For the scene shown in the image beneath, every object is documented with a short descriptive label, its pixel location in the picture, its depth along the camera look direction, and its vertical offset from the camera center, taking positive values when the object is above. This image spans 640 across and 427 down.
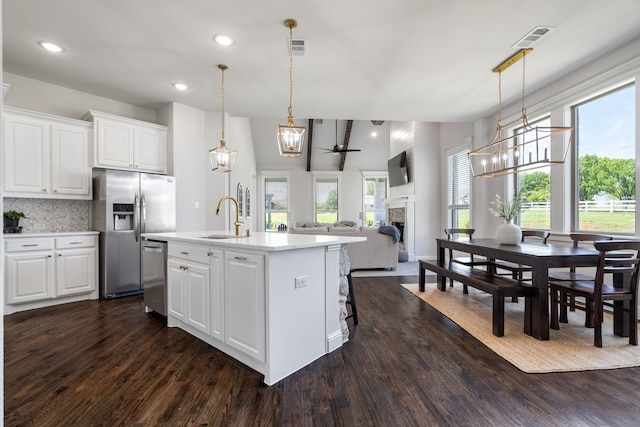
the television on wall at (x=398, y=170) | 7.70 +1.05
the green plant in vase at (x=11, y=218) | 3.64 -0.07
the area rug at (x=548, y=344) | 2.34 -1.13
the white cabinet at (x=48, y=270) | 3.52 -0.69
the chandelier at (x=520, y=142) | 3.48 +0.95
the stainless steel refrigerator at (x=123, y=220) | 4.09 -0.10
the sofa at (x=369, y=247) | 5.83 -0.67
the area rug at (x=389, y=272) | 5.62 -1.12
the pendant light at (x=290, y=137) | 2.85 +0.68
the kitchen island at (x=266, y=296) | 2.14 -0.64
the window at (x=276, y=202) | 10.84 +0.33
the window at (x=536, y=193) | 4.45 +0.26
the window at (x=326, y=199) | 10.90 +0.43
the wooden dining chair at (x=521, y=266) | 3.68 -0.65
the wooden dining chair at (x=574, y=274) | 3.13 -0.66
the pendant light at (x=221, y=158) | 3.58 +0.62
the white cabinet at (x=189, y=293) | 2.62 -0.72
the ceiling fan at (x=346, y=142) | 8.71 +2.20
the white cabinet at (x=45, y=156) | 3.63 +0.69
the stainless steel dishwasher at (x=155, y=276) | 3.17 -0.67
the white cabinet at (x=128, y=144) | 4.23 +0.98
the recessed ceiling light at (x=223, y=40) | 3.08 +1.71
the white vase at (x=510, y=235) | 3.54 -0.27
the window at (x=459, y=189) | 6.42 +0.46
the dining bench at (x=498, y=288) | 2.82 -0.72
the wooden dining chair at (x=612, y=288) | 2.50 -0.67
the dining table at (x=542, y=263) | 2.70 -0.45
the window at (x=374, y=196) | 10.95 +0.54
